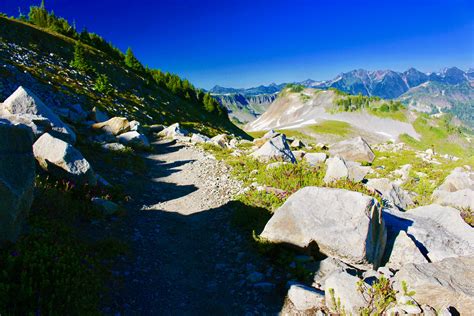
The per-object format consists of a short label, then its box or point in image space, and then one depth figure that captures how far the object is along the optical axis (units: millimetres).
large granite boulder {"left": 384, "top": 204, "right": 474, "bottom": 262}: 7828
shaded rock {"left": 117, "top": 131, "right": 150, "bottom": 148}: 21844
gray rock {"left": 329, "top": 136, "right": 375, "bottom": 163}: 25547
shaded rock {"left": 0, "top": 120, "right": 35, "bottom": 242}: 5629
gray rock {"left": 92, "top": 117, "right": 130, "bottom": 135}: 22922
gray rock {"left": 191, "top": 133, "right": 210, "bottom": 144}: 25462
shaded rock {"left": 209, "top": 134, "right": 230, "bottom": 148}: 24797
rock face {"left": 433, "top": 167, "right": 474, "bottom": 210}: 11455
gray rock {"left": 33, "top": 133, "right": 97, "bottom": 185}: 10117
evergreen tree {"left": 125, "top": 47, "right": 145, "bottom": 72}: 87062
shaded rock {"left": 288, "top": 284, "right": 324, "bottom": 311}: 5898
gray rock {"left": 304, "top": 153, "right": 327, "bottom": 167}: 18380
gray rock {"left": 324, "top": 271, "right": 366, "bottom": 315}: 5422
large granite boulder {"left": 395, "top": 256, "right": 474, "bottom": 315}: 5156
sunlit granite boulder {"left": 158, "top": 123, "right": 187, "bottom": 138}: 29453
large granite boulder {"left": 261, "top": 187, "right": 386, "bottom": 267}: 7074
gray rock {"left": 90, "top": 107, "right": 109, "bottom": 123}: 26281
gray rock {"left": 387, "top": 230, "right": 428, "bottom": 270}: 7285
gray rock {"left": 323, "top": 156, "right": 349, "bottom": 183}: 13044
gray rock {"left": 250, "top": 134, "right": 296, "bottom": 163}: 17172
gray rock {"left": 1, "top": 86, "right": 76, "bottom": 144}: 14120
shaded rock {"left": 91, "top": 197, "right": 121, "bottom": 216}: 9461
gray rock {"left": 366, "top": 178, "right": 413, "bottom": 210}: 12595
